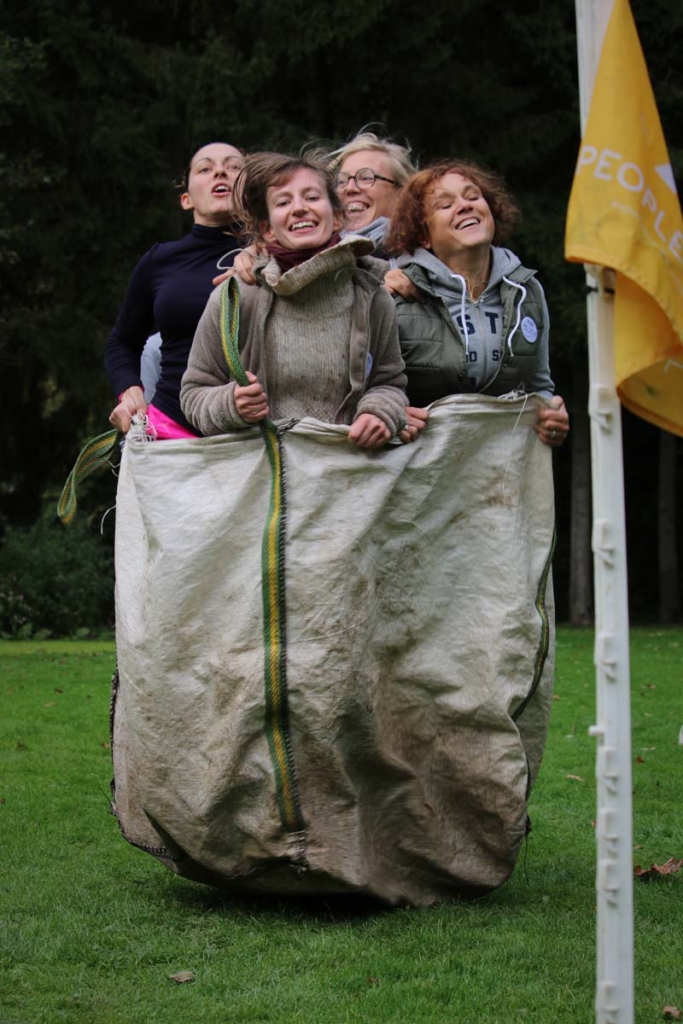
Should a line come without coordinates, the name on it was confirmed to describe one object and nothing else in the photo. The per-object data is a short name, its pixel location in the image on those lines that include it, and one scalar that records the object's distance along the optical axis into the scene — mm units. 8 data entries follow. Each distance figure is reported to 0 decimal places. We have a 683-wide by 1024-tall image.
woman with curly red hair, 8640
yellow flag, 5775
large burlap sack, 7779
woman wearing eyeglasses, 10095
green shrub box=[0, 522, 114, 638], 34194
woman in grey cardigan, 8175
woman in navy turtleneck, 9356
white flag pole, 5787
